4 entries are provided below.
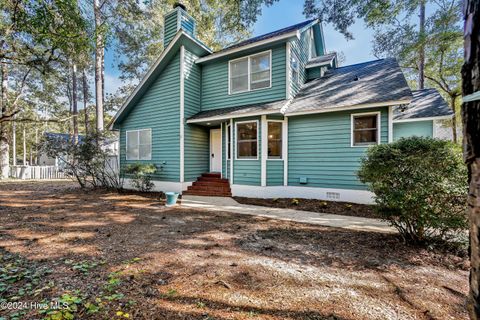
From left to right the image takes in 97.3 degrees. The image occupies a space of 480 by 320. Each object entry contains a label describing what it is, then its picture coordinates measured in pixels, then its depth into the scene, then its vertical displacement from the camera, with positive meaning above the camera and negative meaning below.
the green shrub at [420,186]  3.23 -0.43
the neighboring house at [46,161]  24.46 -0.24
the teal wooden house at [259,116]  7.31 +1.68
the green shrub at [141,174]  9.05 -0.63
